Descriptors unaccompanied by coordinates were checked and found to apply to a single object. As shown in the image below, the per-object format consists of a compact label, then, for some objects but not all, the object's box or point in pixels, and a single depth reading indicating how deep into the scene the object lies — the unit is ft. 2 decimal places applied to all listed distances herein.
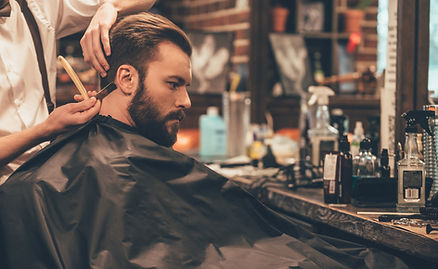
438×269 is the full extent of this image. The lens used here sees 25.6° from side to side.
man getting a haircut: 5.81
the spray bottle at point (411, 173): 6.44
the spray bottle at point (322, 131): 8.25
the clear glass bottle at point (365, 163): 7.17
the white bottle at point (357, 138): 7.56
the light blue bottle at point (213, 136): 10.89
